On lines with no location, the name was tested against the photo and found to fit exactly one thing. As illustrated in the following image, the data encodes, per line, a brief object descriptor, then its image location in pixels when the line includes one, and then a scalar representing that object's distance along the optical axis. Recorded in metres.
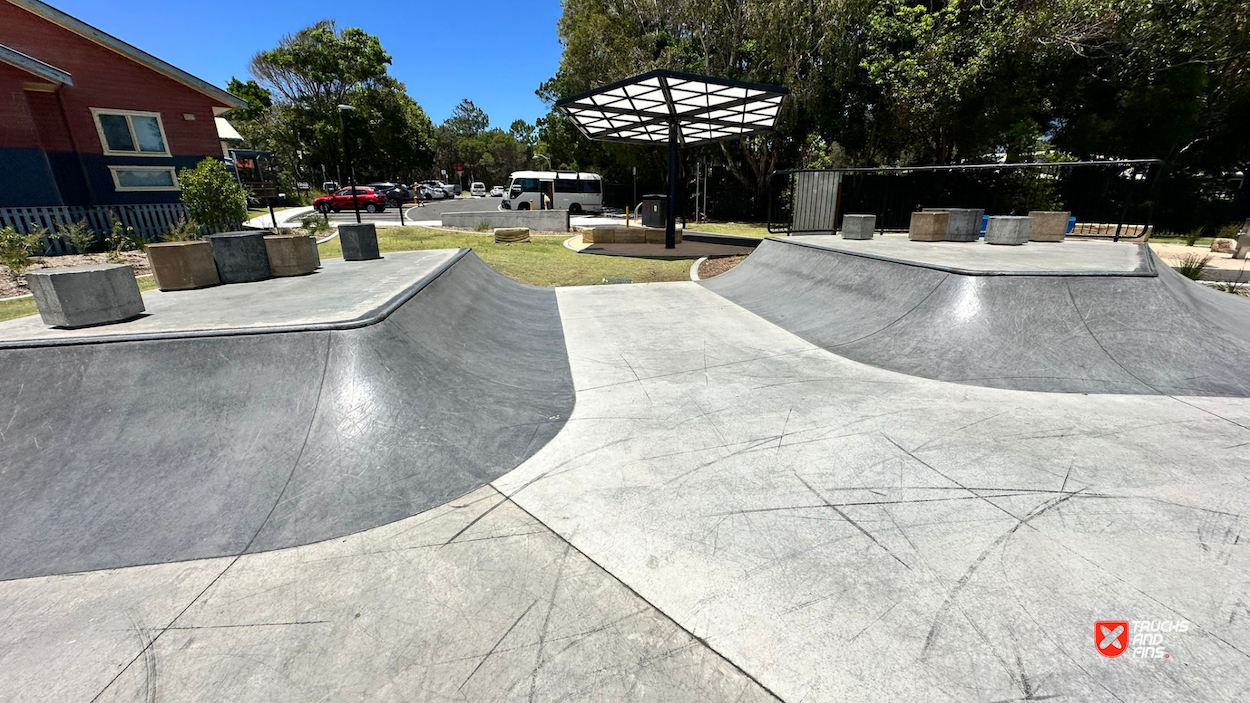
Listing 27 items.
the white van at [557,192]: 31.56
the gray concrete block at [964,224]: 10.13
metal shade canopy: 12.87
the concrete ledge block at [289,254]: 6.93
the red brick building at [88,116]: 13.23
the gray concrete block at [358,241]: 8.84
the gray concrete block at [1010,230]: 9.62
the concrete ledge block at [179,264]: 5.91
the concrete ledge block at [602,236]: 18.36
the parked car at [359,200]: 35.31
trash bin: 21.02
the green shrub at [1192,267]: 10.11
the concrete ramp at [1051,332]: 5.08
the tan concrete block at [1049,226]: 10.33
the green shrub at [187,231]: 14.02
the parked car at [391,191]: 43.53
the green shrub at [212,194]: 14.28
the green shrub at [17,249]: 9.72
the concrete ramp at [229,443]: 2.94
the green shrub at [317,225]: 15.75
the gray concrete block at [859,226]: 11.06
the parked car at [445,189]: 63.35
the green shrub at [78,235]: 12.77
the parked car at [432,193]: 56.62
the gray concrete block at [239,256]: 6.36
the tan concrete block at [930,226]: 10.28
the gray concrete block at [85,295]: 3.92
